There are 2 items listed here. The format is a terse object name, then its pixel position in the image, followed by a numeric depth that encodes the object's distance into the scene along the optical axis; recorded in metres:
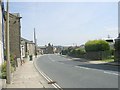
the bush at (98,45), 23.54
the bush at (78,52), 30.57
